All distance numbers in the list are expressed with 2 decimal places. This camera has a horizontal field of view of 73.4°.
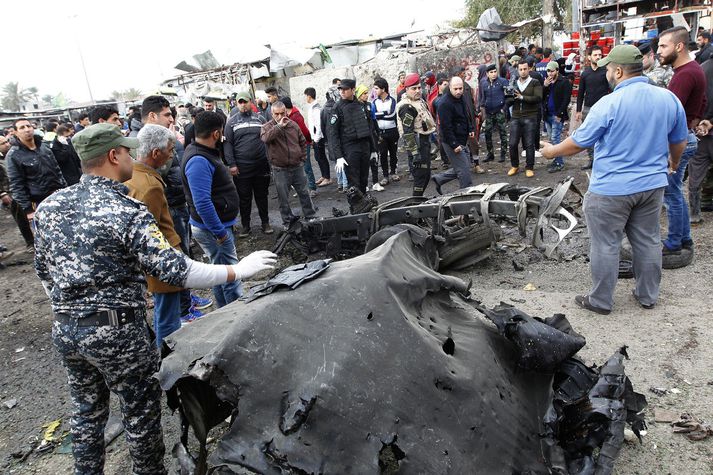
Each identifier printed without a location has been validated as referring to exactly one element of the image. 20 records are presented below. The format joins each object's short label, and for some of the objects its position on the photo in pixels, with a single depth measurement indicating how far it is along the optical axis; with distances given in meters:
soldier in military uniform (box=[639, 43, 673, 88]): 6.05
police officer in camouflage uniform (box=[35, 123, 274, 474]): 2.29
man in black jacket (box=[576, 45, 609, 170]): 7.78
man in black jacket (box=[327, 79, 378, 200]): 7.46
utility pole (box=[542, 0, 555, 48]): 19.41
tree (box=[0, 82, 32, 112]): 75.51
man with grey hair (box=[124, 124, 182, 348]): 3.39
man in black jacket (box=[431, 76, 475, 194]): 7.25
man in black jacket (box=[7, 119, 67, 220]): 6.89
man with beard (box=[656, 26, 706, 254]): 4.62
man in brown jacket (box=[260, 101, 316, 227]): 6.80
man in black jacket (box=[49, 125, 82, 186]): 8.58
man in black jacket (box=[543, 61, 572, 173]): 9.34
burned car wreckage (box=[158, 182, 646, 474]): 1.92
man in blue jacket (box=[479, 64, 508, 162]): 9.62
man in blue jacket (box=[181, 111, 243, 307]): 4.07
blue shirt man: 3.58
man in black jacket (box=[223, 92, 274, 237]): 6.96
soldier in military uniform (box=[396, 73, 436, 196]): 7.31
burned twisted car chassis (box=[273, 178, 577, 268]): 4.78
